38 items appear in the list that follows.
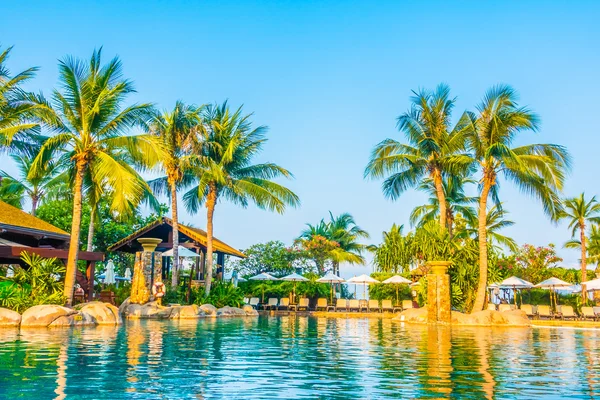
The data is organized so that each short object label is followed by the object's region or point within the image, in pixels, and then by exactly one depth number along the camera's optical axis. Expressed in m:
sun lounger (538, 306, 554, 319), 26.56
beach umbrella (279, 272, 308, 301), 31.66
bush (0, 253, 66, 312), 16.09
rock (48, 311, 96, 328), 14.79
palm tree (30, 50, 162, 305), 17.62
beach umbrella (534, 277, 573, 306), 27.30
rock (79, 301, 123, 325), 16.39
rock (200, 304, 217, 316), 22.94
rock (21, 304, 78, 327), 14.48
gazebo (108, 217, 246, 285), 29.81
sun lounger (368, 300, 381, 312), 30.41
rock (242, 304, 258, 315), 26.16
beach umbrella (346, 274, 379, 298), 30.62
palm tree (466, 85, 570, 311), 21.83
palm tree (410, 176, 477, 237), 29.53
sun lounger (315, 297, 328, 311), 31.11
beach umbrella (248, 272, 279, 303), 32.05
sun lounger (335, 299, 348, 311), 30.56
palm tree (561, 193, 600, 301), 37.47
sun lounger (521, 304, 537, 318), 26.66
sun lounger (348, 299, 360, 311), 30.75
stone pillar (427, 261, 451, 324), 19.55
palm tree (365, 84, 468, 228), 24.92
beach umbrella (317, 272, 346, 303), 31.42
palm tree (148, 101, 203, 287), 25.78
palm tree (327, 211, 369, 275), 43.19
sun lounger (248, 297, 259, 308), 31.31
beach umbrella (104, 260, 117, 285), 27.53
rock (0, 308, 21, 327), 14.32
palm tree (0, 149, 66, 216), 27.25
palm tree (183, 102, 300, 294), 27.45
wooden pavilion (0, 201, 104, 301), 18.36
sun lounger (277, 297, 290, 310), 31.50
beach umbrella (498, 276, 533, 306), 26.91
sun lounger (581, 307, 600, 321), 26.50
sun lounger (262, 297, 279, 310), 31.36
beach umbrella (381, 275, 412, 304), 29.58
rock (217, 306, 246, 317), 24.15
